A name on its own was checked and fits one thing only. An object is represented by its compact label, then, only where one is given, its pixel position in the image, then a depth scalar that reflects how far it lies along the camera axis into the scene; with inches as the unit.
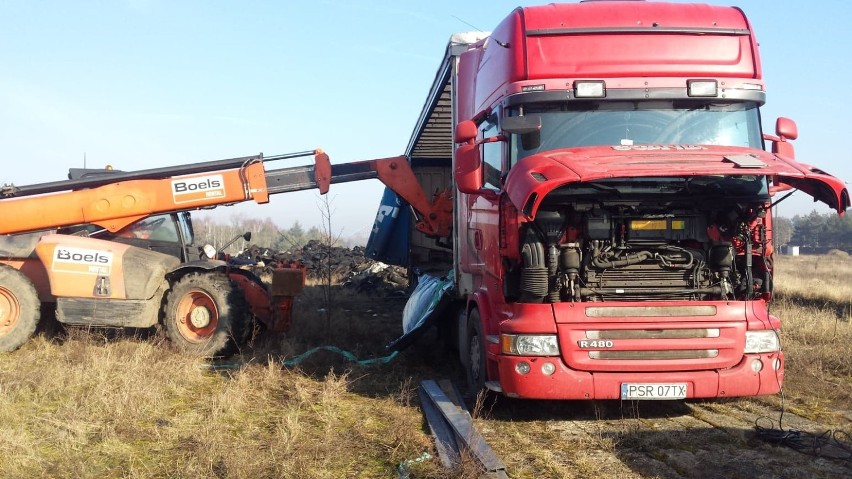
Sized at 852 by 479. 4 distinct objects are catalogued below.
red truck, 222.1
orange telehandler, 364.5
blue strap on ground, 337.7
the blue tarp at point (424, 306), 323.9
